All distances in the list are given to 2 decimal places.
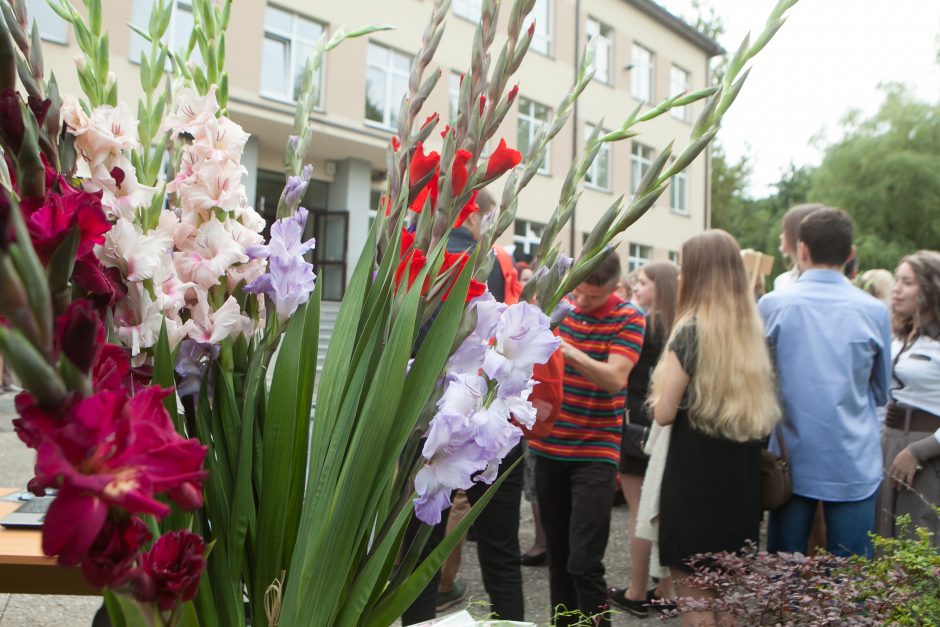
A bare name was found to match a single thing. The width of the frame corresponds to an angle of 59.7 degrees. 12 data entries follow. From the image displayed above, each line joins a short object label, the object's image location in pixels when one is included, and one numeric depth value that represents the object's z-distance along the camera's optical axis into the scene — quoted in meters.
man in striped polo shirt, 3.20
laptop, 1.86
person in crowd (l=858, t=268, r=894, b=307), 5.76
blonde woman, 2.84
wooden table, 1.64
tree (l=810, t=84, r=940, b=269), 24.78
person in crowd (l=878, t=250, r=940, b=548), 3.30
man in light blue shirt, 2.98
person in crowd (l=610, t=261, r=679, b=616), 4.44
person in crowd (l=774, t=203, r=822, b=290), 3.41
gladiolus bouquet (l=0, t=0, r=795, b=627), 0.71
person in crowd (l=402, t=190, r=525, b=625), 2.97
